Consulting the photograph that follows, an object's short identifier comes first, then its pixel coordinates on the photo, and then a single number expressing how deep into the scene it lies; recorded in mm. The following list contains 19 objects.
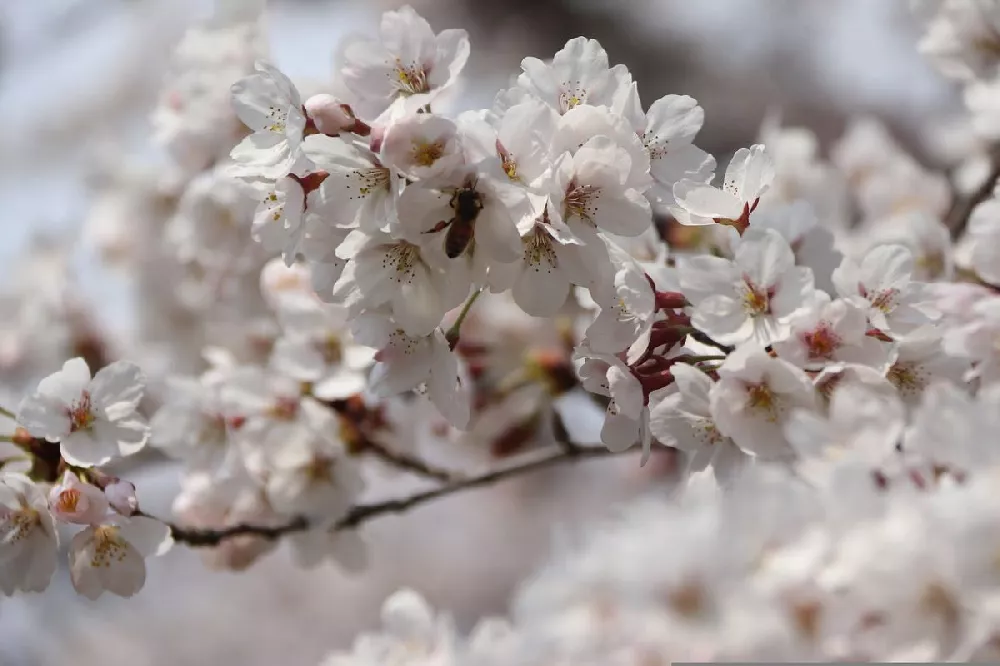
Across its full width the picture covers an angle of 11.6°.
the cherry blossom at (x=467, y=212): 978
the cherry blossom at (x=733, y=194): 1008
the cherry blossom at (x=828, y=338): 994
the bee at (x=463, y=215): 982
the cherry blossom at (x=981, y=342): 1007
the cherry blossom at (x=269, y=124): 994
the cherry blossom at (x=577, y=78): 1000
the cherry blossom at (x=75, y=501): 1008
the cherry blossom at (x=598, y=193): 987
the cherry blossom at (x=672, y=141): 1008
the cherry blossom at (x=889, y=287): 1005
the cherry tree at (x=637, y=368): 952
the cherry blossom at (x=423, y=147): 975
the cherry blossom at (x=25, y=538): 1013
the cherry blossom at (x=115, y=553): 1019
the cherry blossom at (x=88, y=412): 1016
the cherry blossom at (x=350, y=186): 985
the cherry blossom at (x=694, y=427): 996
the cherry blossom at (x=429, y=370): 1016
